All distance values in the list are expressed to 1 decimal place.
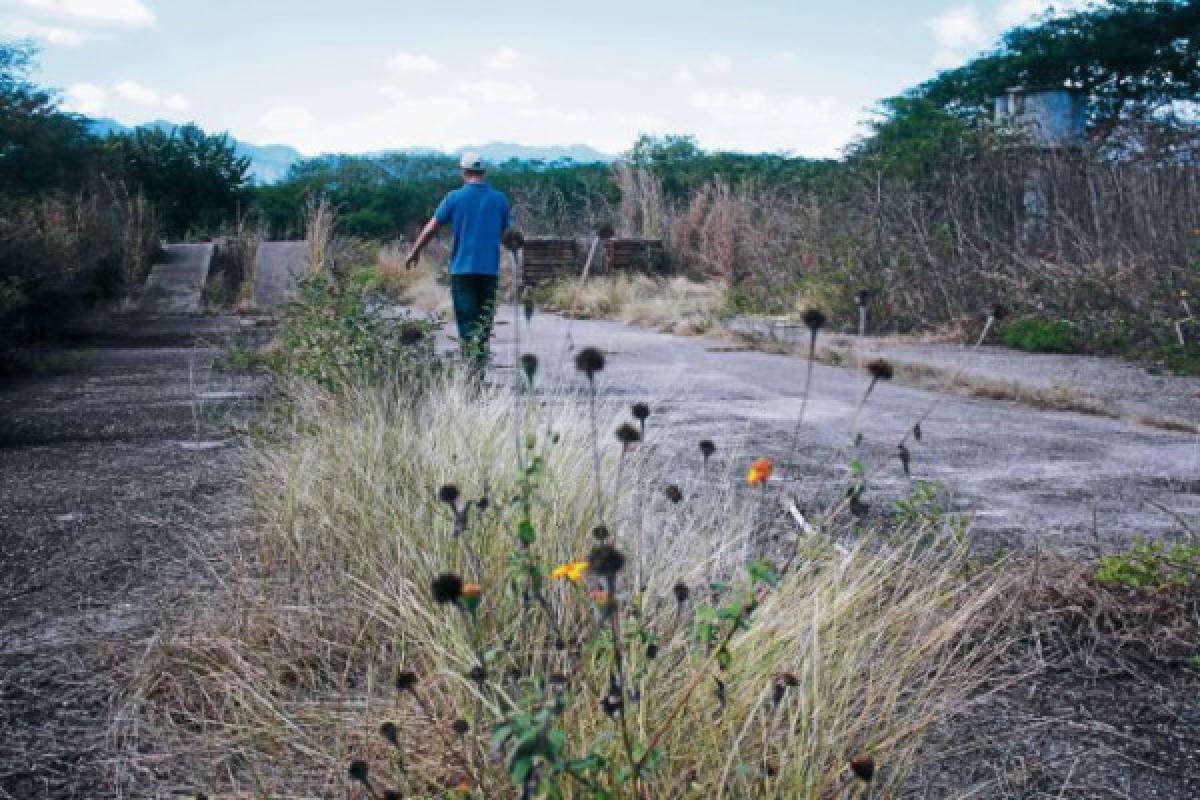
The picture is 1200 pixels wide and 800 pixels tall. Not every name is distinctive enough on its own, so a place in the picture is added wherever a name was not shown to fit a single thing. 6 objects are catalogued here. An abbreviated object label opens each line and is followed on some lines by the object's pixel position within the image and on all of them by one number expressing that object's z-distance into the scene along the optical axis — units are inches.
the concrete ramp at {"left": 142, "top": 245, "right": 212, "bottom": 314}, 526.3
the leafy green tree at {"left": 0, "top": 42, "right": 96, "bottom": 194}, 585.3
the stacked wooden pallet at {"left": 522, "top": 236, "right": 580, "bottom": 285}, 665.0
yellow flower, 54.2
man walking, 268.1
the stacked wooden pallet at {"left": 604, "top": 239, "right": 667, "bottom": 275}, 661.3
